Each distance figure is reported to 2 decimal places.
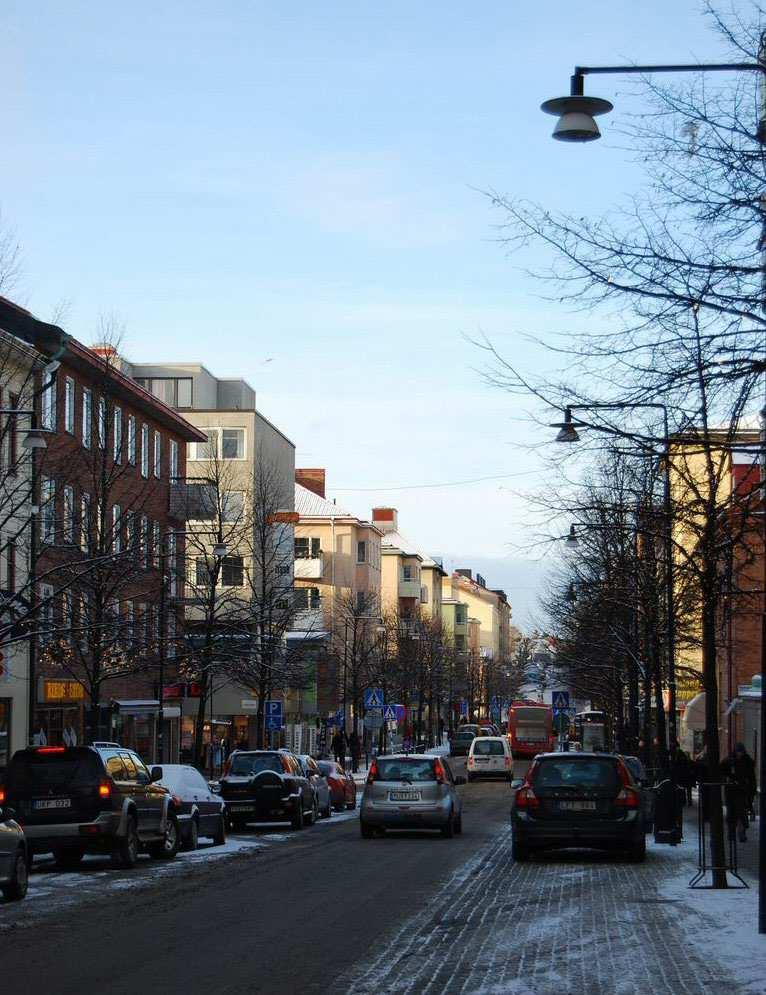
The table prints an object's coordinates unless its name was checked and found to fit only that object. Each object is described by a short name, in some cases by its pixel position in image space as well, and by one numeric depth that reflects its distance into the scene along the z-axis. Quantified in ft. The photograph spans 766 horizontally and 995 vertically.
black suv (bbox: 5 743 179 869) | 79.87
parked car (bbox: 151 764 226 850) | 93.45
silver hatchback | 104.42
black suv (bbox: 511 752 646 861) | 81.76
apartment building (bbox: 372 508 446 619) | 468.75
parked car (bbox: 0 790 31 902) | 62.69
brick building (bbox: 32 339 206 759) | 130.72
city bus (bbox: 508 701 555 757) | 309.22
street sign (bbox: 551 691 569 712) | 244.98
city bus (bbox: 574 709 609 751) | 274.16
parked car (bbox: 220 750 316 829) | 117.08
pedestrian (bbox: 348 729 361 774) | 235.20
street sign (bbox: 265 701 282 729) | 176.86
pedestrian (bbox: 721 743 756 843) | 102.83
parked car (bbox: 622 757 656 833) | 108.88
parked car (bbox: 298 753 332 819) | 133.28
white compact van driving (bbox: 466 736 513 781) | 239.91
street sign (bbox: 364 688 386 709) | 204.85
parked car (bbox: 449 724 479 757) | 346.54
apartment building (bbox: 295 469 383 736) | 328.70
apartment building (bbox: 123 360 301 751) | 248.52
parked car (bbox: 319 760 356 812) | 150.10
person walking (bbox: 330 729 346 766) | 220.23
